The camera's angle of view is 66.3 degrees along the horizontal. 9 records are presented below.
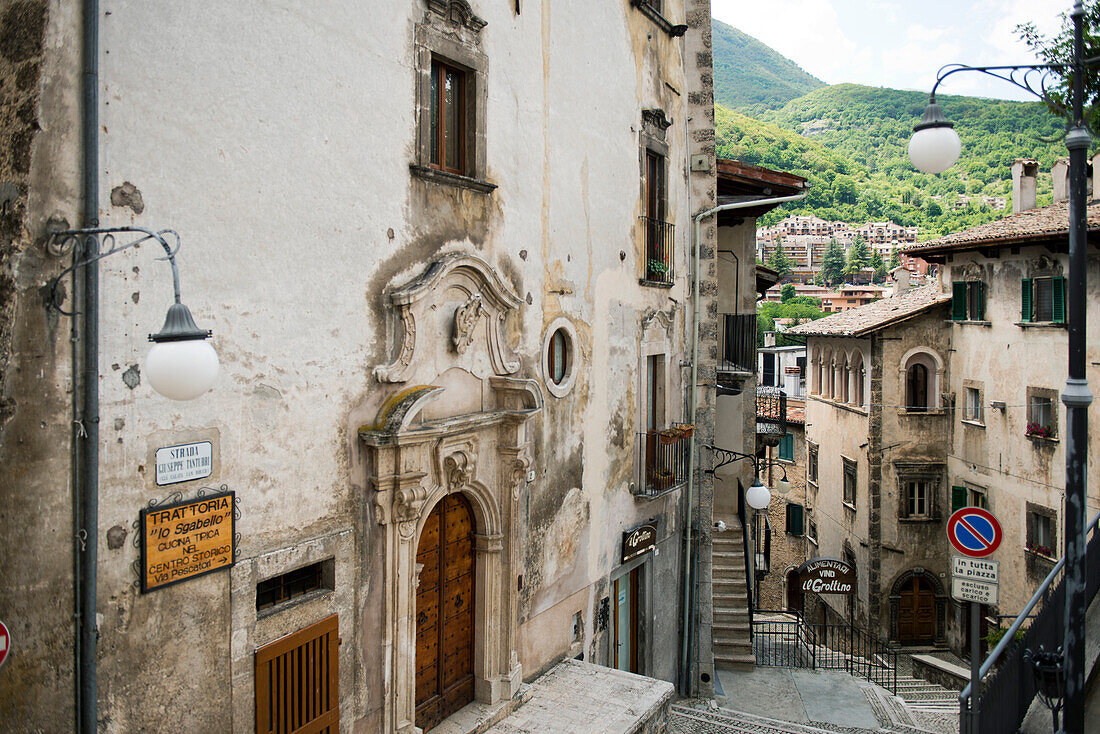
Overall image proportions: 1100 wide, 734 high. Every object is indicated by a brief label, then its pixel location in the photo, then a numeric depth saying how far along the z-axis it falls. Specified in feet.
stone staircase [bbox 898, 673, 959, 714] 56.90
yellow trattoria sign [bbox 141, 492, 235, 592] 19.61
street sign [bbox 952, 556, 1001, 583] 24.45
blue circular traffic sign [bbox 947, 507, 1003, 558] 24.93
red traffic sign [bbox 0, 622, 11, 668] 15.78
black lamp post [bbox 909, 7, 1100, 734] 24.47
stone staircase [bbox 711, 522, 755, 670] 60.64
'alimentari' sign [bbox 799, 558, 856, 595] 77.92
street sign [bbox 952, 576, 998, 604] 24.30
